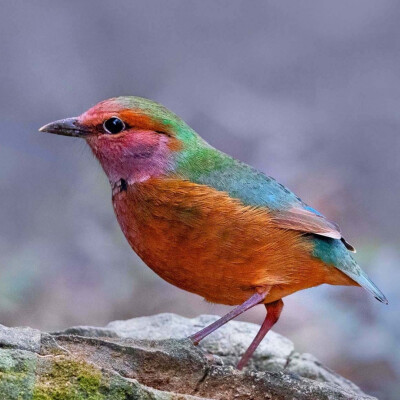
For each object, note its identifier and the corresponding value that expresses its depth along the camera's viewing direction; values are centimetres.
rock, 582
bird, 775
